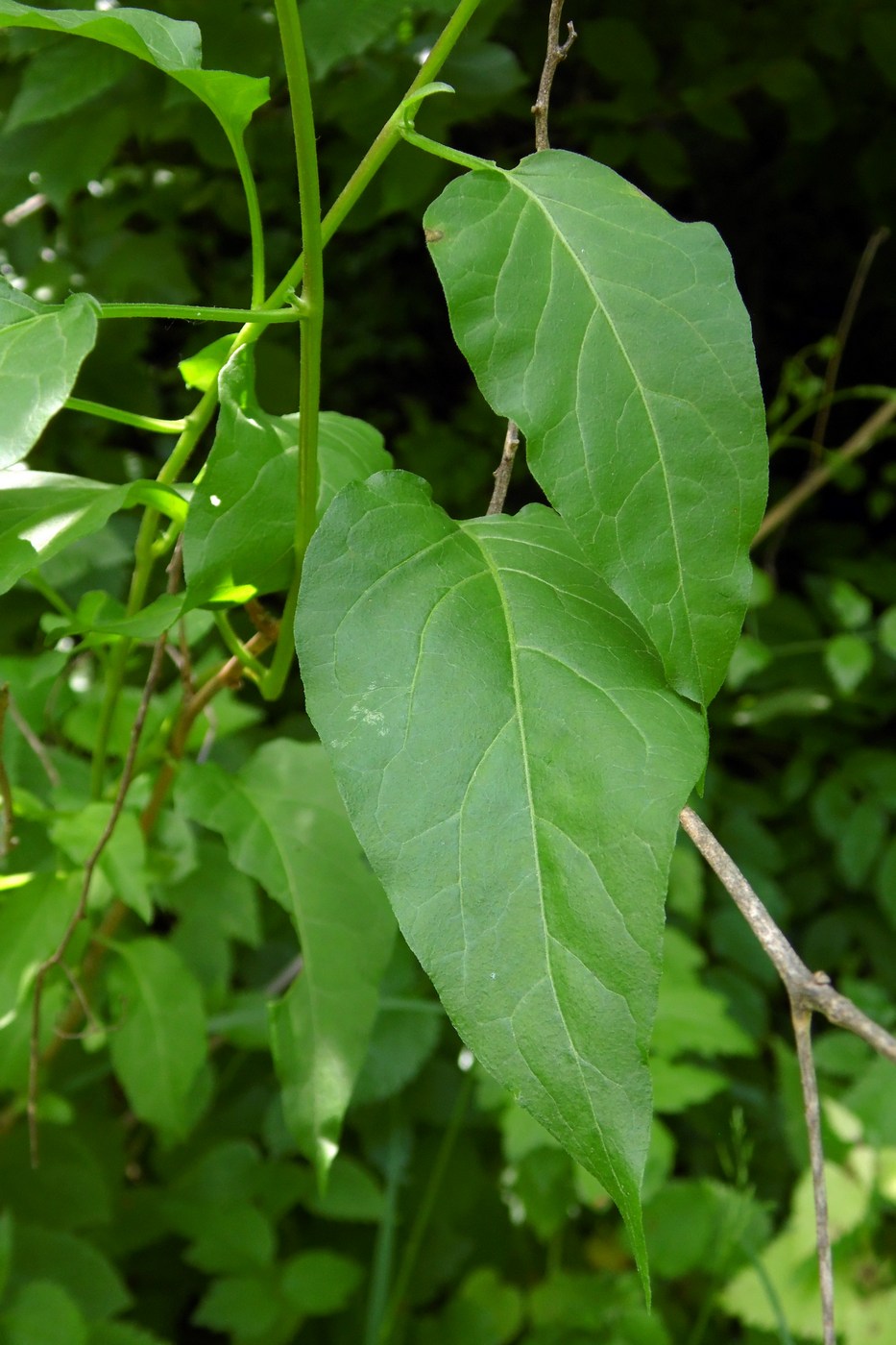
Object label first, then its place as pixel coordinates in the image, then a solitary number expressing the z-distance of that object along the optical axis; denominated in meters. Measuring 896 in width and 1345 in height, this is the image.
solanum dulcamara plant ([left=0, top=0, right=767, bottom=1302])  0.36
